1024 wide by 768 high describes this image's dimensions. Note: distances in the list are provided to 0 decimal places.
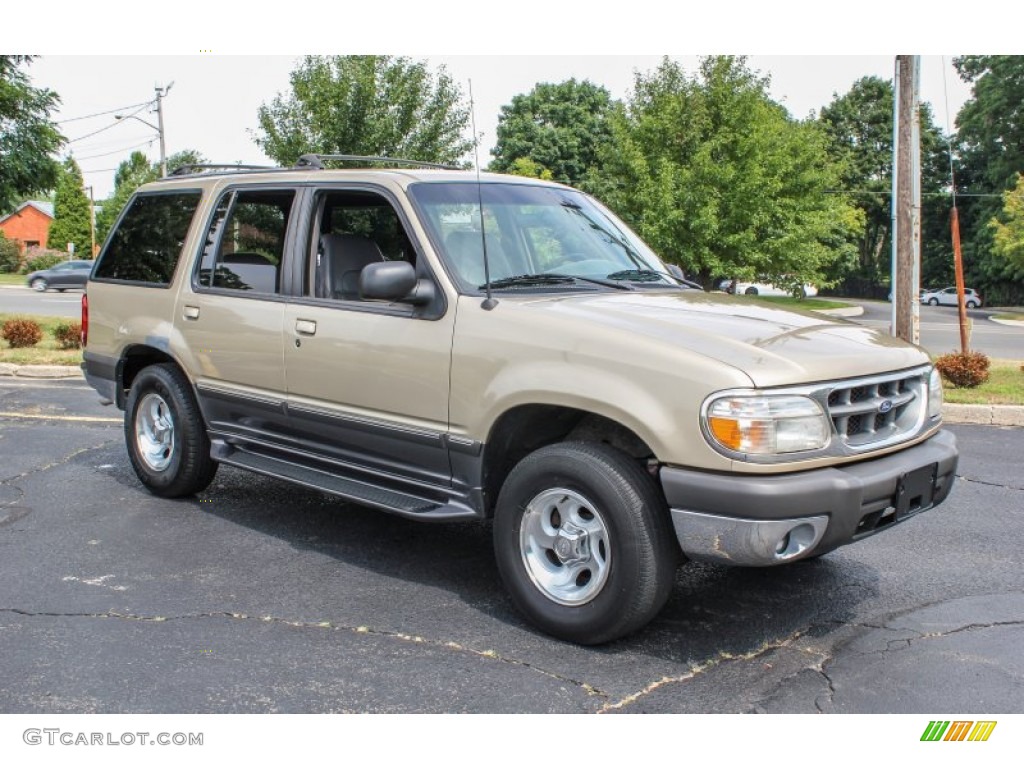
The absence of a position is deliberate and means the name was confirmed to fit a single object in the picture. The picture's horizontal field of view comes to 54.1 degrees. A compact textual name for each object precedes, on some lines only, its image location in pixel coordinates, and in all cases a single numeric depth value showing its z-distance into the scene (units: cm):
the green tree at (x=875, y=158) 6644
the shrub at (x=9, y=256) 6150
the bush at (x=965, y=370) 1095
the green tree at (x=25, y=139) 1869
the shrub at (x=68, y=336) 1408
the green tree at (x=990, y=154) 5425
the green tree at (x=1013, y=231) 4403
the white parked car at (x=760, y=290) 3631
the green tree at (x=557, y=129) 5644
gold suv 377
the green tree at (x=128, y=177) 6525
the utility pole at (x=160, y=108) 3996
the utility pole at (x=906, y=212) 1167
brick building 8394
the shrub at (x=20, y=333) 1430
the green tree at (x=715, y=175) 2448
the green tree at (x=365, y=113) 2112
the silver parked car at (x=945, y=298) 5855
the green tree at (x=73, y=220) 7075
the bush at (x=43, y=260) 5925
